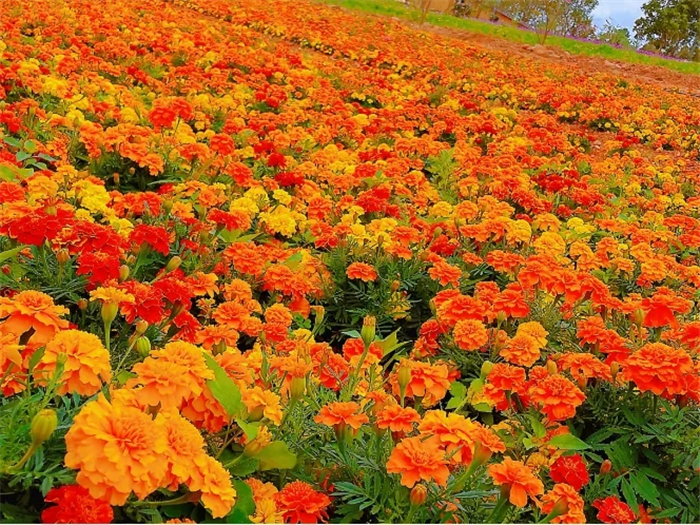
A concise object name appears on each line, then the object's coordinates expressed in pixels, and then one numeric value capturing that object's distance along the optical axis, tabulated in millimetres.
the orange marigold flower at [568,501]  693
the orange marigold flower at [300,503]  645
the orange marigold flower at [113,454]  513
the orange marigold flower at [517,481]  639
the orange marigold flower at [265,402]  689
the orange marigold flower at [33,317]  675
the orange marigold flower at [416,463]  621
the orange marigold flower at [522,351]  899
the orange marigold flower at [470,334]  938
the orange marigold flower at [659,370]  804
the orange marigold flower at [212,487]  561
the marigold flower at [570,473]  760
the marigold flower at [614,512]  738
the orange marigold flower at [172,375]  606
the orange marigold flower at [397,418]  678
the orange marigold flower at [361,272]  1130
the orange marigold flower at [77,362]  619
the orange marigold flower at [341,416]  689
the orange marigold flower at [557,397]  811
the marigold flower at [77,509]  520
